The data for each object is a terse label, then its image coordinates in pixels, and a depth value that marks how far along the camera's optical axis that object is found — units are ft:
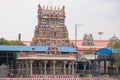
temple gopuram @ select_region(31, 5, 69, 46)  319.88
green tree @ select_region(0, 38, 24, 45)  325.21
